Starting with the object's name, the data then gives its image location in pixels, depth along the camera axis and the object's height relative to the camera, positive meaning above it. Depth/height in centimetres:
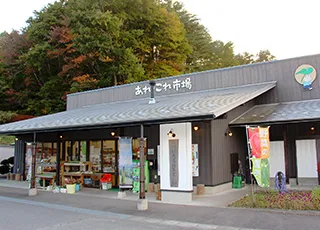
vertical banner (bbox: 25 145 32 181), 1544 -56
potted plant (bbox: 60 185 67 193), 1159 -169
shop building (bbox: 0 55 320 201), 899 +71
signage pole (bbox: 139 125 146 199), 810 -75
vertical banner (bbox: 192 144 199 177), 1038 -55
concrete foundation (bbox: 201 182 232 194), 1005 -153
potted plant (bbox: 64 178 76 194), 1150 -151
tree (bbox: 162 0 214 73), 3153 +1198
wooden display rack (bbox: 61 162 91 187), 1268 -103
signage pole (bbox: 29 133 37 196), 1106 -110
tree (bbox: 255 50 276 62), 3353 +1038
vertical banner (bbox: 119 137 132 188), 1036 -48
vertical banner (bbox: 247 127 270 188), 799 -19
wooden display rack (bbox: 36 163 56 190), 1291 -131
